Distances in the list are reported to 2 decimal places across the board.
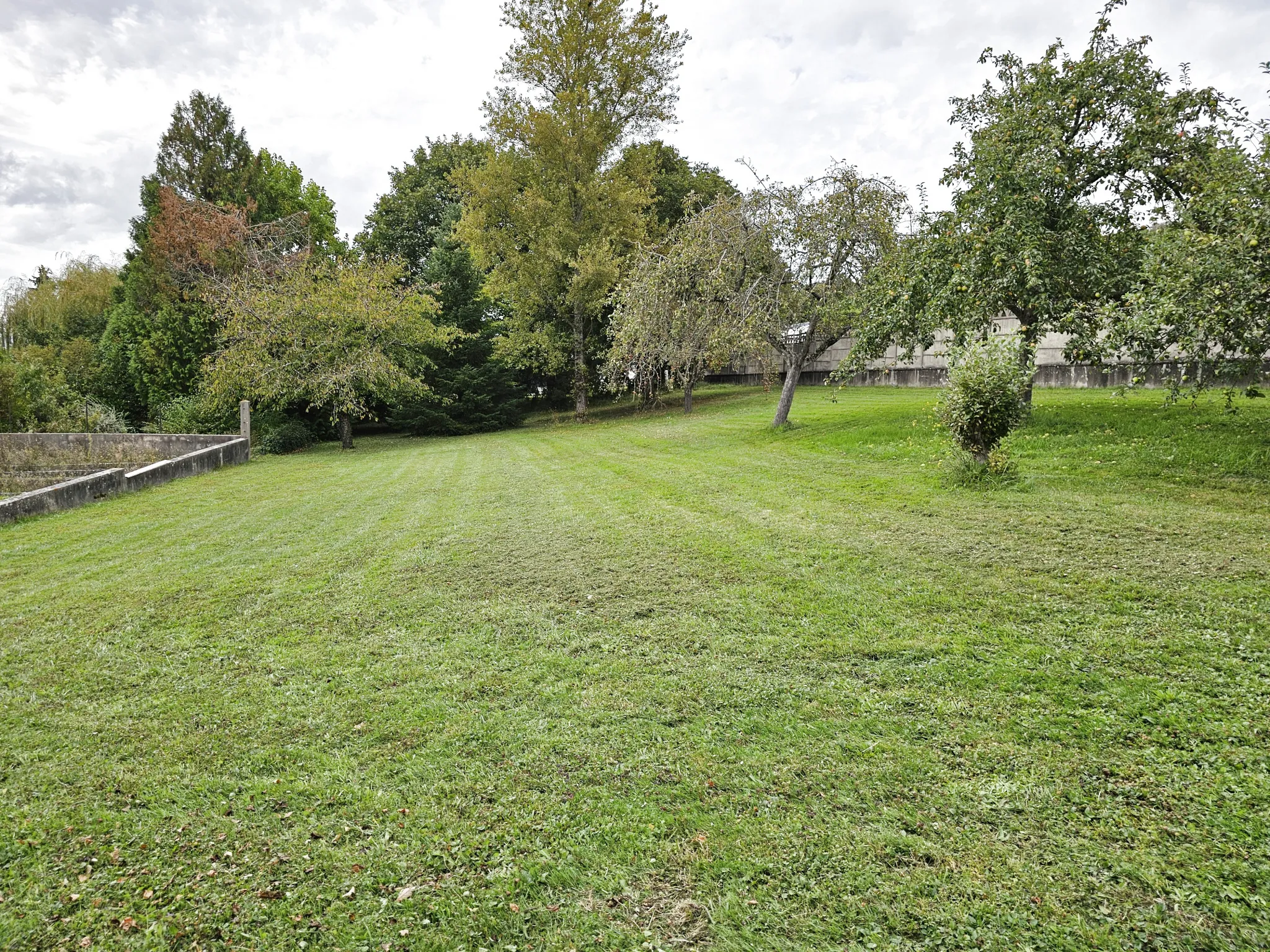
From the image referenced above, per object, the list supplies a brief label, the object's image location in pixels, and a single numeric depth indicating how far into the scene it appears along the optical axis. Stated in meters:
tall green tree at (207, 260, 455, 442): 15.84
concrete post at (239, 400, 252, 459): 15.59
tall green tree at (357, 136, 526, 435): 19.72
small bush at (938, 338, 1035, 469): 6.32
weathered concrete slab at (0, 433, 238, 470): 13.32
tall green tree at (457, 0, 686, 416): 18.45
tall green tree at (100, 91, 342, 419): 20.88
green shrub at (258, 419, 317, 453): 17.08
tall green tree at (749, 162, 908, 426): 10.58
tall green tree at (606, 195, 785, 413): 10.84
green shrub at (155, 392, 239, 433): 17.97
